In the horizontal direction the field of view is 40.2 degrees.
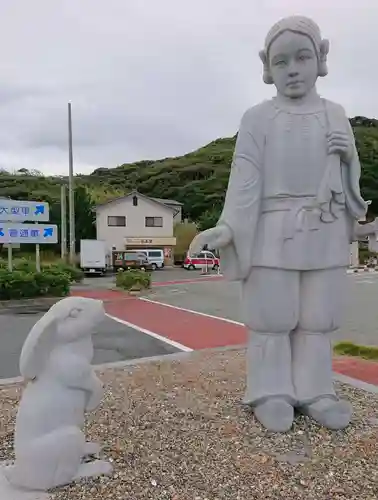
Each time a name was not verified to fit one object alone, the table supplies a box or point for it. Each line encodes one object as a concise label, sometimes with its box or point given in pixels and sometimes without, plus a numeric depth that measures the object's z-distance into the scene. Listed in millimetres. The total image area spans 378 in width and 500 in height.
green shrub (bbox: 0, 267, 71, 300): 13367
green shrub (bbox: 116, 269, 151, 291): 16391
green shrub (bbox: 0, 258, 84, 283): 15273
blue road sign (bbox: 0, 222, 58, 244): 14703
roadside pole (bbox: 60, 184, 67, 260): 22609
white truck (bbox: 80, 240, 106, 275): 25094
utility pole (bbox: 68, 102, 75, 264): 20838
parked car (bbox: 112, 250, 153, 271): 27578
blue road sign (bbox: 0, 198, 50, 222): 14625
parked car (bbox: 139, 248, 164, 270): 29234
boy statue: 3301
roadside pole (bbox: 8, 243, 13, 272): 14555
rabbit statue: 2521
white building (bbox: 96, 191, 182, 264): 31906
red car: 28917
